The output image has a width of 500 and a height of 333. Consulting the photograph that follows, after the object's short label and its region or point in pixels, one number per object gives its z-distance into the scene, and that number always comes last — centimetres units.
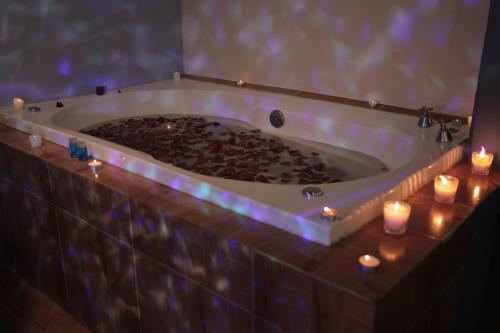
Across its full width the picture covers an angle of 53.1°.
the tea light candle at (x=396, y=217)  122
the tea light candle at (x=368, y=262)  107
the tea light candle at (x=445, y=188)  140
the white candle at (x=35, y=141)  190
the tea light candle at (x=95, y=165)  166
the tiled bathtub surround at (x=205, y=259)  109
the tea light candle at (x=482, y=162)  163
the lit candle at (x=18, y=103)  234
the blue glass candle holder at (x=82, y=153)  176
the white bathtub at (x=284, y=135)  129
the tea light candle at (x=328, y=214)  120
